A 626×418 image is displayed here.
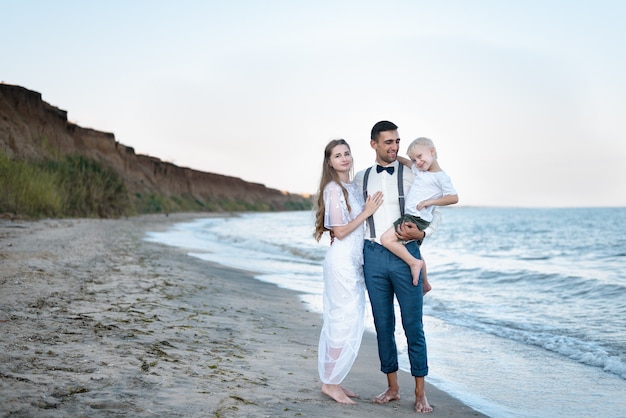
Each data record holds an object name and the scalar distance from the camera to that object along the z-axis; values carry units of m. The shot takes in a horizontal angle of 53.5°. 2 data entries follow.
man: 4.27
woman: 4.41
